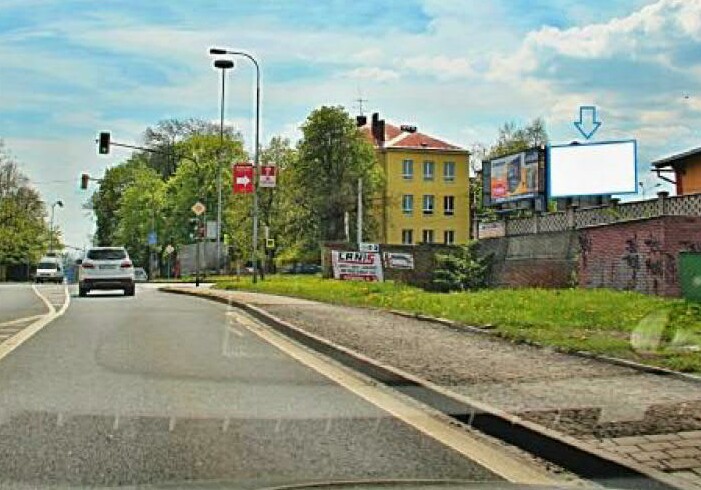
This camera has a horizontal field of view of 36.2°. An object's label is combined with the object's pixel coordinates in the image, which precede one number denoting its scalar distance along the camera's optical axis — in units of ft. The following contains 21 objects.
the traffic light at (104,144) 141.38
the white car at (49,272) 249.34
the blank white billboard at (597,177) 153.89
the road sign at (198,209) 159.93
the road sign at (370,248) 139.85
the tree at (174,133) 342.46
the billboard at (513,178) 166.50
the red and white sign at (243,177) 135.85
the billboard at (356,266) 138.31
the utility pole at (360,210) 234.58
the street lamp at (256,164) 133.18
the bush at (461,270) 134.92
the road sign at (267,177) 128.26
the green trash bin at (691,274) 62.18
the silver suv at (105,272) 117.80
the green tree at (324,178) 256.11
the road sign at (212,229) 175.57
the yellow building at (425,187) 311.47
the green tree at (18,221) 307.37
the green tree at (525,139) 310.04
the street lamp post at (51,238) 377.75
